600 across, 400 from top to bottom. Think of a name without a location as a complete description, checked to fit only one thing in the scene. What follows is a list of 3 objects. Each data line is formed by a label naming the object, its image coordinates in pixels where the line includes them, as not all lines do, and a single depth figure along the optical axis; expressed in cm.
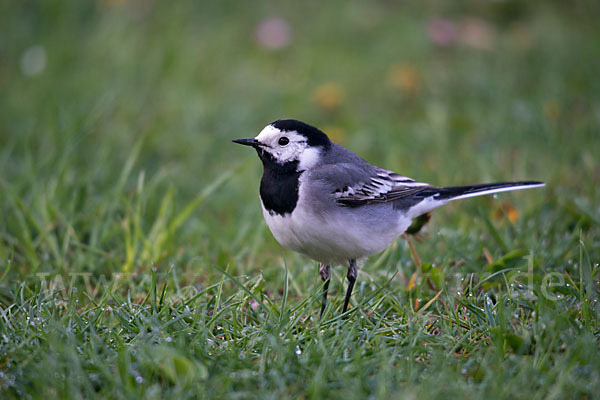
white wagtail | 633
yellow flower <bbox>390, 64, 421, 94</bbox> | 1335
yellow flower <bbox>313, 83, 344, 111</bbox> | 1287
